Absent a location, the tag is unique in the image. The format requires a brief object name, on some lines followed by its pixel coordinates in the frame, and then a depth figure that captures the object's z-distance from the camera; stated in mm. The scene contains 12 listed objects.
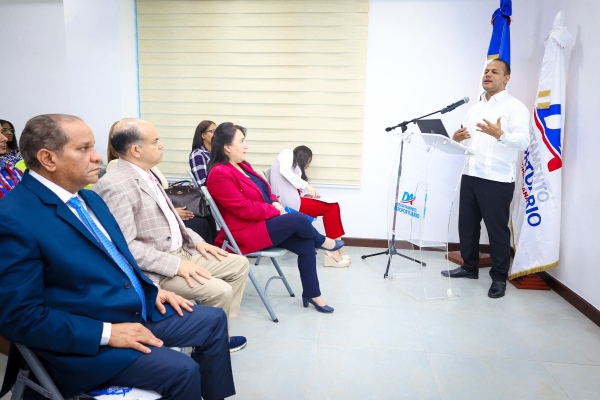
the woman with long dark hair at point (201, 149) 3549
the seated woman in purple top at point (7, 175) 2600
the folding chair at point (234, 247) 2555
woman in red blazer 2652
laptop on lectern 3096
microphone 3045
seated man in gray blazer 1808
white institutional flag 3203
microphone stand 3301
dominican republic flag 3568
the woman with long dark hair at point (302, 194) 3885
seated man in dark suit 1135
